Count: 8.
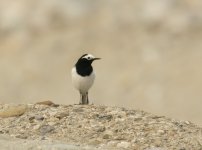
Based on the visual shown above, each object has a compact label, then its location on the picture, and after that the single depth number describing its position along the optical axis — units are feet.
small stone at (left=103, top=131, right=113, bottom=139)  40.57
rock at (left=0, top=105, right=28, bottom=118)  44.83
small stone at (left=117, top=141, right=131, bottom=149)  39.06
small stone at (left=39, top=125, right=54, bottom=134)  41.55
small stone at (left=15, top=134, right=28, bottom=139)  40.45
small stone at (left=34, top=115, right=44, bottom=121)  43.52
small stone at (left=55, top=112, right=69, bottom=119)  43.79
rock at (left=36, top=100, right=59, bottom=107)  47.30
